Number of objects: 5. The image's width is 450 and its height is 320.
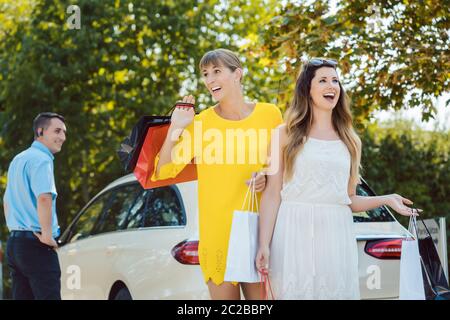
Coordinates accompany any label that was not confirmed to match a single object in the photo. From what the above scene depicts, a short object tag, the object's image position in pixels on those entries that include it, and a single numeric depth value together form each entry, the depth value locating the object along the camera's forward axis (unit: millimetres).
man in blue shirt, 6648
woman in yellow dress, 4348
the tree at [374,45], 9133
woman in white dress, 4188
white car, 5891
